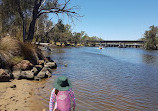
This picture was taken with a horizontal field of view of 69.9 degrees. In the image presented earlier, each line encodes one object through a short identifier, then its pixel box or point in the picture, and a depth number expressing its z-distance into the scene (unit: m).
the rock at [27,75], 6.68
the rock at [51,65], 10.38
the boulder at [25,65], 7.29
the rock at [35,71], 7.49
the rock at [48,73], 7.84
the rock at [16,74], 6.40
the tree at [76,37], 87.38
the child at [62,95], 2.28
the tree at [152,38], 63.79
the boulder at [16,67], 7.01
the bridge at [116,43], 90.91
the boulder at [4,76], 5.57
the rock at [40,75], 6.98
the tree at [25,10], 10.79
